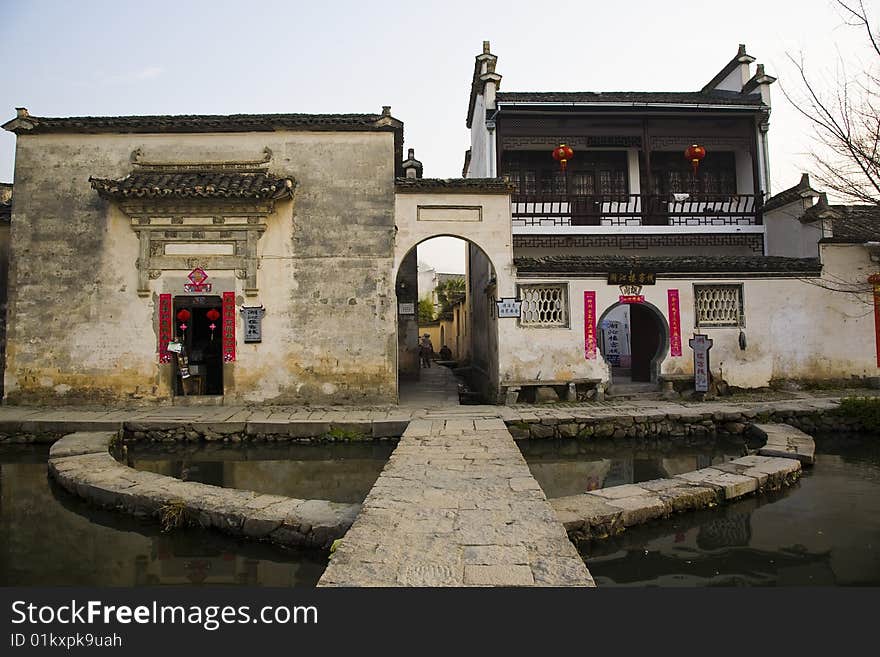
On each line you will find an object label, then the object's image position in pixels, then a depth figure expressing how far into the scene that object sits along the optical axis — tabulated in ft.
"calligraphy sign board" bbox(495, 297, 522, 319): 35.86
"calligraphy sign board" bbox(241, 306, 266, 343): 34.94
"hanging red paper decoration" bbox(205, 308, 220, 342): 35.43
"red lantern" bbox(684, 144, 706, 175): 45.11
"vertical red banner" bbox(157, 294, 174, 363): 34.81
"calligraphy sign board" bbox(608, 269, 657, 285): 36.68
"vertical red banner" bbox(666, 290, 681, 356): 36.96
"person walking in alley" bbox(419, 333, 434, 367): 69.92
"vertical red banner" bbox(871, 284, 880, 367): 37.65
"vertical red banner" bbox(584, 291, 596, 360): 36.19
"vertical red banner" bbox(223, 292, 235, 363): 35.06
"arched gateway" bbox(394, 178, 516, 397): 36.17
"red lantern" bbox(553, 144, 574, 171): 43.65
